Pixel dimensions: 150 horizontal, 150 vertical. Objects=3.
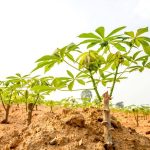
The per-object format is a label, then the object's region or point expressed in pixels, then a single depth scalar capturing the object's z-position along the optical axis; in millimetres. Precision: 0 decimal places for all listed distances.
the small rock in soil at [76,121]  2164
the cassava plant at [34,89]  1939
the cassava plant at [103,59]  1803
